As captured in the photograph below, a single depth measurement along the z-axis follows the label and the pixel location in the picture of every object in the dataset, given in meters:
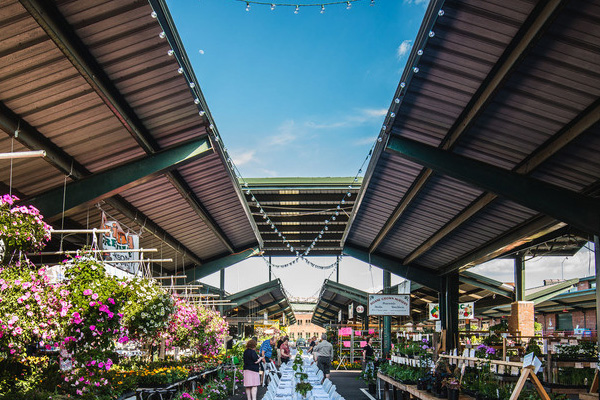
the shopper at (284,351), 21.08
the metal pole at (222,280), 34.34
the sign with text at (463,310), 22.81
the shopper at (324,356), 15.69
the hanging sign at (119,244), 10.46
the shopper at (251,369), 11.98
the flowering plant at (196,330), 13.24
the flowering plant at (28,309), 5.94
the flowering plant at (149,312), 8.62
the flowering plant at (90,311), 6.58
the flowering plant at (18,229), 6.05
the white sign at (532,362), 5.18
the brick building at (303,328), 99.38
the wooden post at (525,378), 4.99
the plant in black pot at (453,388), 7.99
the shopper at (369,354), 17.16
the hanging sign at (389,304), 21.45
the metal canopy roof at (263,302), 29.91
